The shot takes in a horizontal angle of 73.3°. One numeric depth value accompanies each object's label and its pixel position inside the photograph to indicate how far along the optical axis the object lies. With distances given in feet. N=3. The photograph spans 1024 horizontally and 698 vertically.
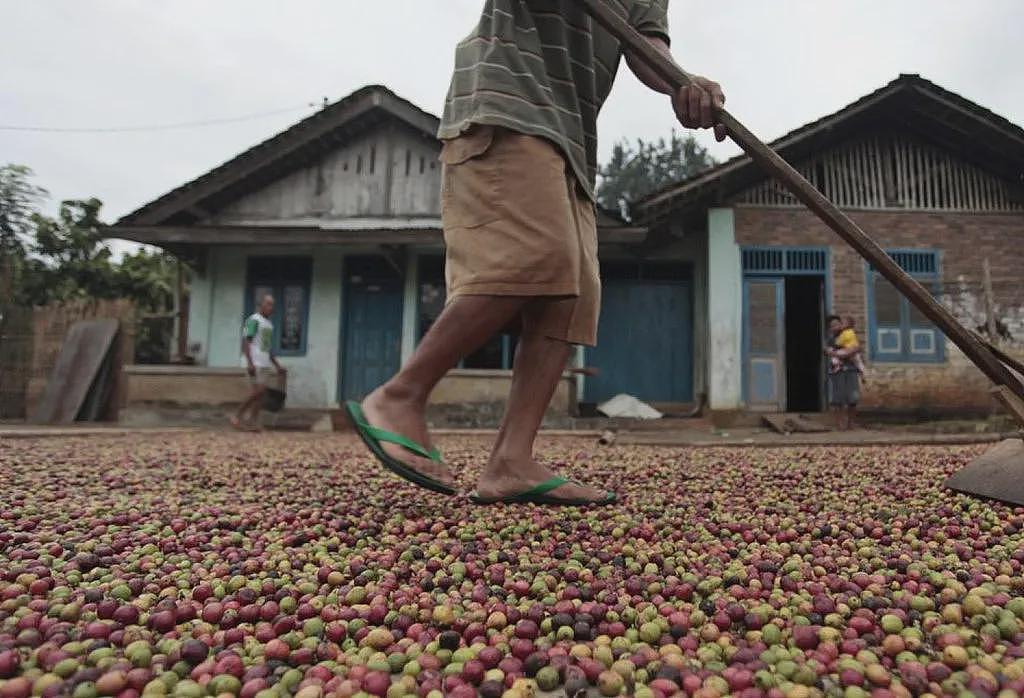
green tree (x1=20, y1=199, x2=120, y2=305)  39.17
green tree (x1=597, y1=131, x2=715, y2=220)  106.11
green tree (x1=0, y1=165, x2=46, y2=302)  36.81
